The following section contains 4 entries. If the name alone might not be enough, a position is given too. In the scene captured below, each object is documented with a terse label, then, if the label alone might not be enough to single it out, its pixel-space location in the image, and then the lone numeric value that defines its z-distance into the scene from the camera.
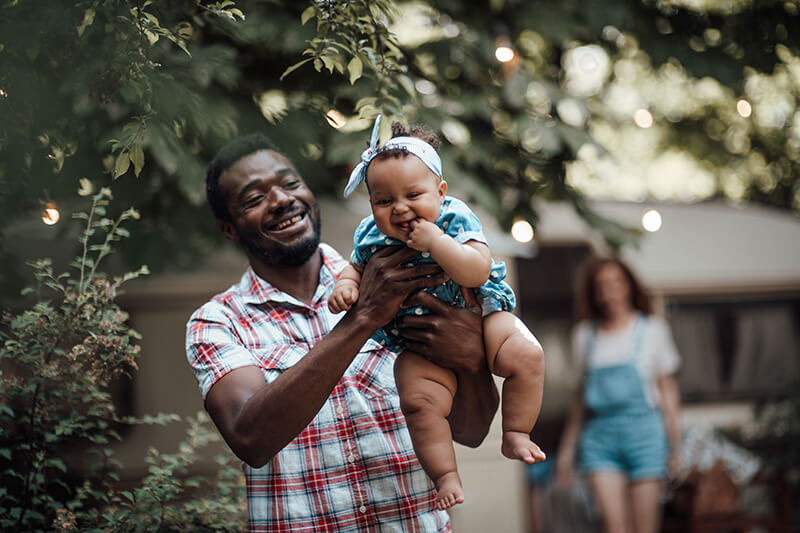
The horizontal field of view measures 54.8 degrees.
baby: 1.82
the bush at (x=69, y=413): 2.38
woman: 5.01
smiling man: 1.89
